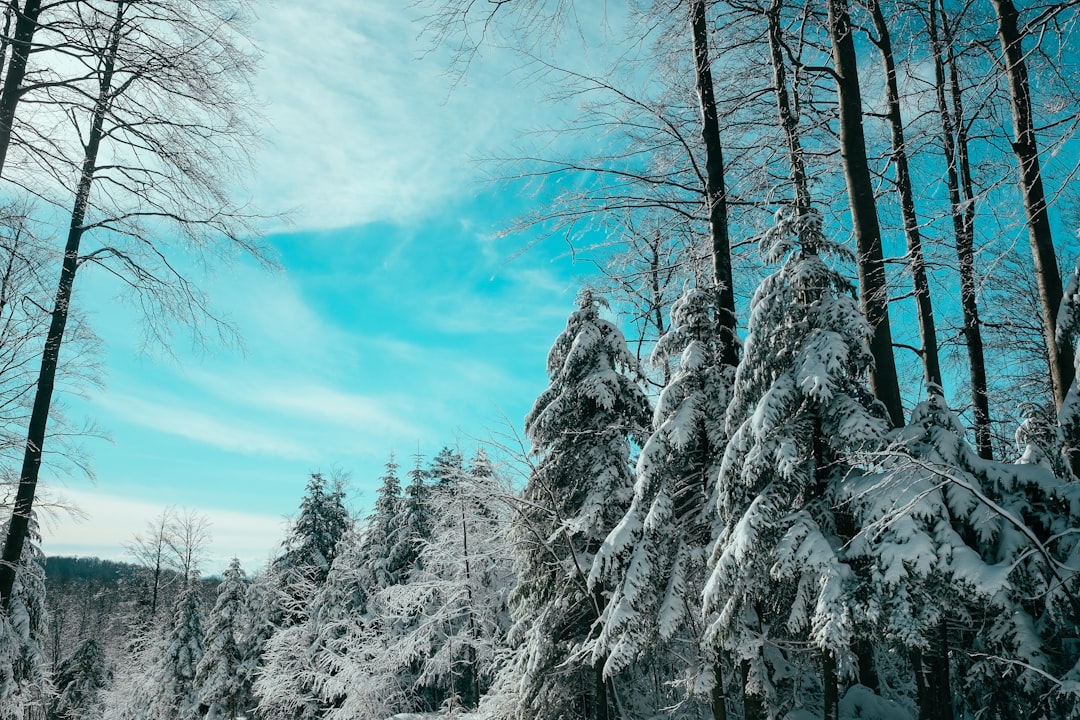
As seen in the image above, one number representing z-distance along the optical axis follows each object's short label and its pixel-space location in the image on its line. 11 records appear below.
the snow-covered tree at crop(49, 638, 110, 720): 41.16
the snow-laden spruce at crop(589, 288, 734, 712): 9.25
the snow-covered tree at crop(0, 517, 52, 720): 13.19
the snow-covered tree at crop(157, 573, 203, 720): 33.69
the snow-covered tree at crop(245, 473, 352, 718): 22.55
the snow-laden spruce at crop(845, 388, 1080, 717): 5.96
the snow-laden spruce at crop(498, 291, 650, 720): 11.84
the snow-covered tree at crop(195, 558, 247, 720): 32.03
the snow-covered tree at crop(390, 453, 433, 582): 28.14
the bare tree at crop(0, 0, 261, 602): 7.14
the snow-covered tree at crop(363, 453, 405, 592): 28.16
